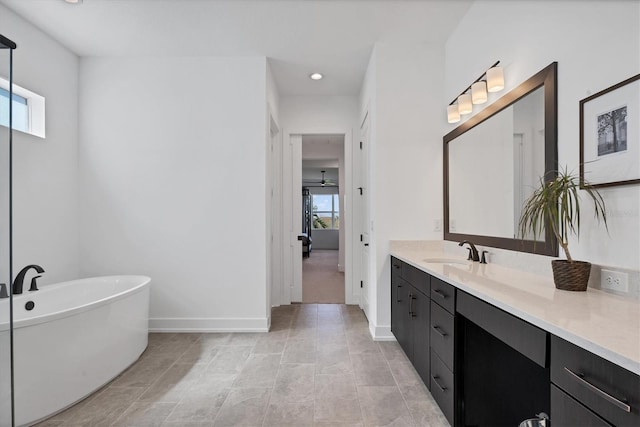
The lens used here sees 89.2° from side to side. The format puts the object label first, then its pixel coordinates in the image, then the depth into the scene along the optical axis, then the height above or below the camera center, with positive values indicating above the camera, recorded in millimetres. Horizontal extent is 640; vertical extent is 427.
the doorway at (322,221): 5199 -268
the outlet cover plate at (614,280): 1307 -278
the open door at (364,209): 3656 +49
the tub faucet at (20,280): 2416 -495
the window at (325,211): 11758 +96
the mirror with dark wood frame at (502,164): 1772 +339
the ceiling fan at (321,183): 11430 +1110
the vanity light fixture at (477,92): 2156 +895
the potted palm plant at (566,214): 1416 -2
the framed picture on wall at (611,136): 1267 +330
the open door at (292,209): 4314 +62
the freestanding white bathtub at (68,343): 1799 -840
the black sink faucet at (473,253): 2420 -296
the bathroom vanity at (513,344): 817 -463
